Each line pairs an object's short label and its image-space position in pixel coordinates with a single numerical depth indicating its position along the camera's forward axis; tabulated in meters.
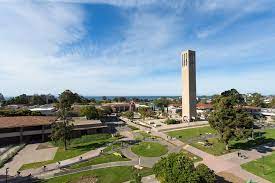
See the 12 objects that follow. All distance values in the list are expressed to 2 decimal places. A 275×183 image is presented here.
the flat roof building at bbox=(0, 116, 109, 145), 64.62
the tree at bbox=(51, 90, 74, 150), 57.75
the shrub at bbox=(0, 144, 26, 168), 48.11
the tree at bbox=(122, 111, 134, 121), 111.44
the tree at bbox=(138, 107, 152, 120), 113.09
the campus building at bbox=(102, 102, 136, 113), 152.45
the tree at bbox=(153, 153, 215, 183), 29.86
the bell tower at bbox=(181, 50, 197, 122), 101.19
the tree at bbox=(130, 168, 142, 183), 31.75
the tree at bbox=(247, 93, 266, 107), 130.00
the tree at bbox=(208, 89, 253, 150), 52.91
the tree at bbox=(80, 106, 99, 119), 94.31
